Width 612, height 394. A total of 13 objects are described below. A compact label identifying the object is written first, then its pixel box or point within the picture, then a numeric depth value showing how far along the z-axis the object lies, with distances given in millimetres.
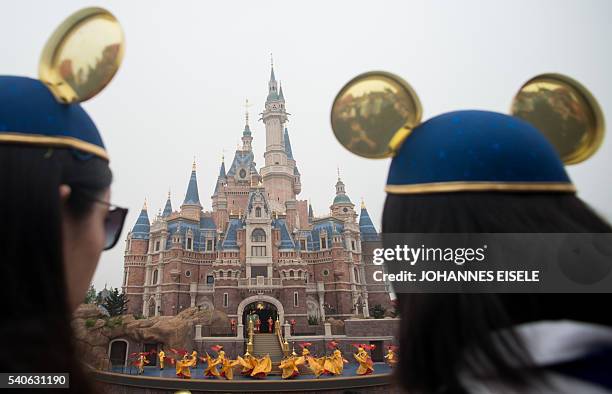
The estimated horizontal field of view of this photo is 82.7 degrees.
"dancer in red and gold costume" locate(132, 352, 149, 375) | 18547
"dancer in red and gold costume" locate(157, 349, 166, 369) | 20211
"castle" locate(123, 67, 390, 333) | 28047
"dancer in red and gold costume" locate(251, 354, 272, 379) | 16531
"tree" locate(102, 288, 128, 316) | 25672
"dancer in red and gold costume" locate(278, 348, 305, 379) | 16453
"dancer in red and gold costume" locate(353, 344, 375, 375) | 17188
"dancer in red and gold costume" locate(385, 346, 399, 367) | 19766
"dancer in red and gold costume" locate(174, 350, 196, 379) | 16552
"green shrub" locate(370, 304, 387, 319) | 29962
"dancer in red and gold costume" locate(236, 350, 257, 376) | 17031
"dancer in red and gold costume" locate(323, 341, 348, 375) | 17062
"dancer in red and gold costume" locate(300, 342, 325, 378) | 16734
